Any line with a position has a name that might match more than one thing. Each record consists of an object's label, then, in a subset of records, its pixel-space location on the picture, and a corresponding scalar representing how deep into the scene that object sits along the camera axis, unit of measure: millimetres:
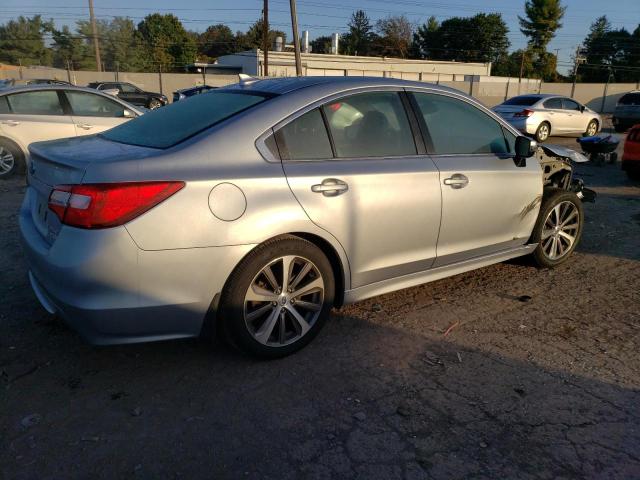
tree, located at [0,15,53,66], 68750
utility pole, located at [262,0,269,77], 29459
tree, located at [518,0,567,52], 66812
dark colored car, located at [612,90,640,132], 21469
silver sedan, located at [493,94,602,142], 16141
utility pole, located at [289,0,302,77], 26414
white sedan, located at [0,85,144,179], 8258
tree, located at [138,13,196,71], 65938
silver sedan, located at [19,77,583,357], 2578
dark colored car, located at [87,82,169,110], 24094
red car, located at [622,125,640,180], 9016
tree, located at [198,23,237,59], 86375
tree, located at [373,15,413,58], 84188
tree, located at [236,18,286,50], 78188
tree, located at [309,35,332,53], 89262
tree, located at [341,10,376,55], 87125
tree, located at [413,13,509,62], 75125
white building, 43875
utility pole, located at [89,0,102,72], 39678
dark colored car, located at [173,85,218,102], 19998
